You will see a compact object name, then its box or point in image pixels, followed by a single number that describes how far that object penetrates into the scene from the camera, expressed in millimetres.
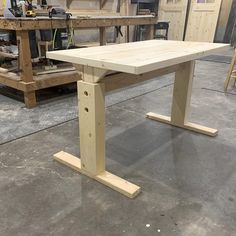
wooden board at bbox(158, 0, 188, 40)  6953
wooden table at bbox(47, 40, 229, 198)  1284
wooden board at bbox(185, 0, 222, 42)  6434
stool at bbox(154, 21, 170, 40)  6507
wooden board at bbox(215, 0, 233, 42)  6723
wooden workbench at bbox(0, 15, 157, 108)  2424
